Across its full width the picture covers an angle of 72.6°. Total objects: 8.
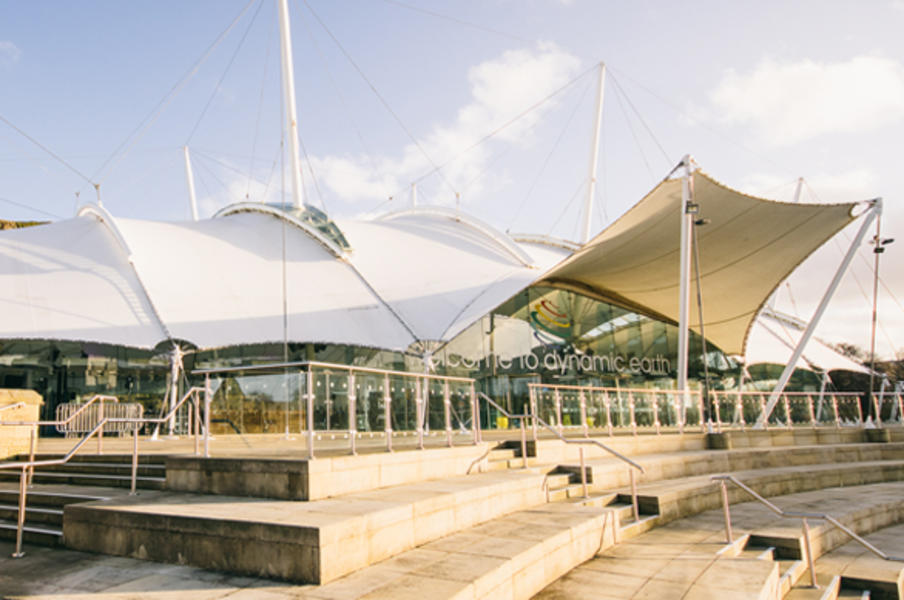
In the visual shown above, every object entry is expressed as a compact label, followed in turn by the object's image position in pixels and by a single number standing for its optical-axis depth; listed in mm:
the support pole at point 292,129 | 29188
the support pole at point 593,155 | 39188
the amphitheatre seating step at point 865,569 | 7629
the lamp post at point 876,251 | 21105
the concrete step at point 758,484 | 9469
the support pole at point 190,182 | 48781
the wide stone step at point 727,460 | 10641
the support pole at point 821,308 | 19312
